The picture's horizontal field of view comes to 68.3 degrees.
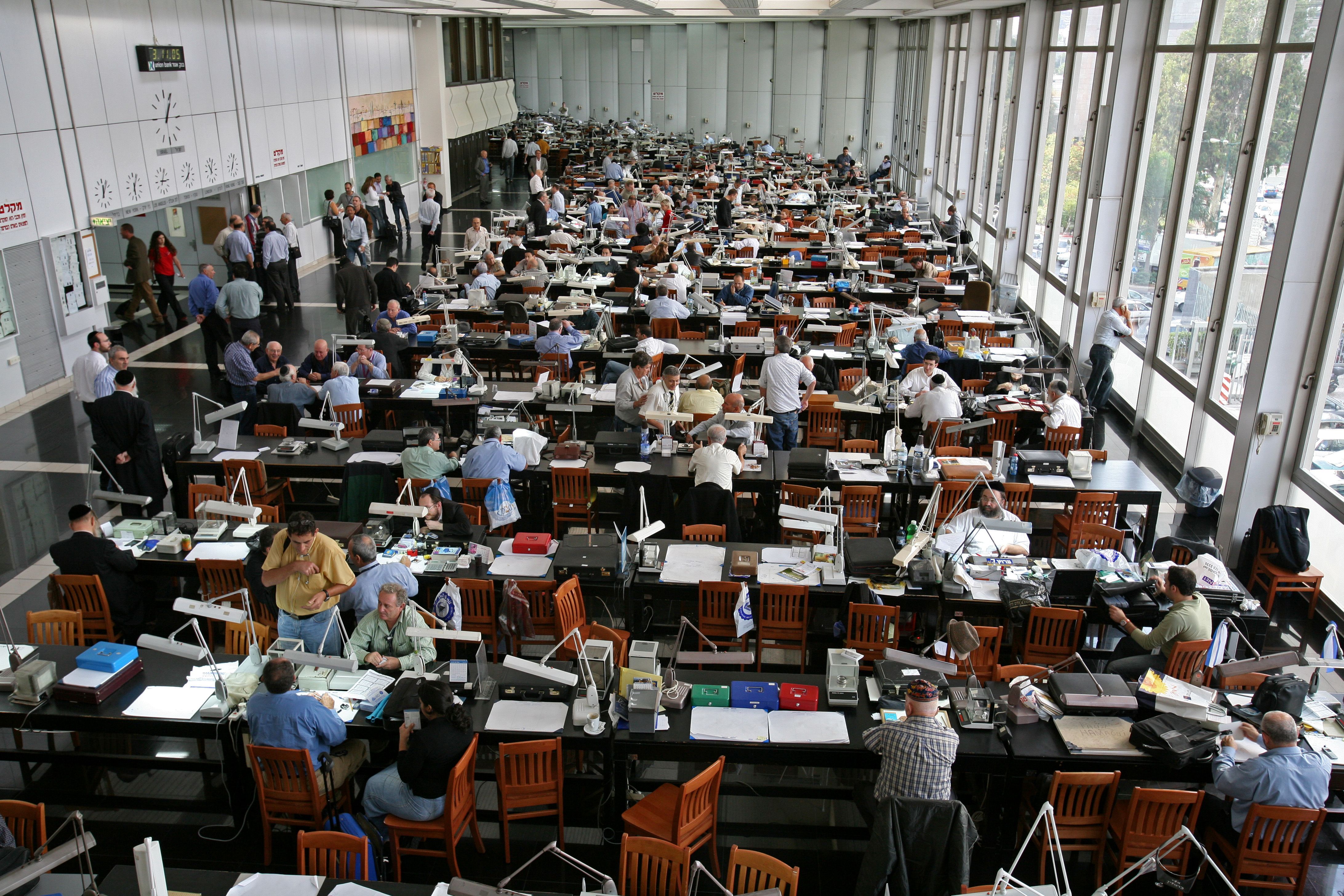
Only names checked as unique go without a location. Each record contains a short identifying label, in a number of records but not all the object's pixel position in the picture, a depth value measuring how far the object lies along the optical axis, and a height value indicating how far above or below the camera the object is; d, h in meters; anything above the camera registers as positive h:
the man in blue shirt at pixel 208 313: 12.65 -2.08
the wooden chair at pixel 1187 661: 6.13 -3.06
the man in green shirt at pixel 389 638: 5.90 -2.88
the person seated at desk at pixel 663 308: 13.02 -2.04
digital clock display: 14.02 +1.19
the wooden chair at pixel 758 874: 4.18 -2.98
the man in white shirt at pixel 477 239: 16.42 -1.51
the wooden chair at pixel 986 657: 6.10 -3.08
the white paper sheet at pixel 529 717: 5.37 -3.02
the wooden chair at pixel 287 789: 5.11 -3.21
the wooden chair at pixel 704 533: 7.63 -2.85
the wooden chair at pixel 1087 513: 8.16 -2.92
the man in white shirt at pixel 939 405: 9.68 -2.41
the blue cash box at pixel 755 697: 5.60 -2.98
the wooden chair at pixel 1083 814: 5.00 -3.25
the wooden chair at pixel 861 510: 8.38 -2.95
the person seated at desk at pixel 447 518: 7.33 -2.67
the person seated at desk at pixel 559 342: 11.58 -2.20
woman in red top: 15.34 -1.80
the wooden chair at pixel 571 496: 8.62 -2.94
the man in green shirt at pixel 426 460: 8.20 -2.50
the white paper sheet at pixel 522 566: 7.02 -2.89
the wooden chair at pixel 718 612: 6.82 -3.12
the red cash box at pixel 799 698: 5.58 -2.97
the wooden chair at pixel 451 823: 4.99 -3.34
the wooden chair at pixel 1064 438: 9.48 -2.66
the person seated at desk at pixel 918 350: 11.26 -2.20
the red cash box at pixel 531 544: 7.27 -2.80
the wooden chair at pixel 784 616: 6.79 -3.11
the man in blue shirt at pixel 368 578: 6.56 -2.77
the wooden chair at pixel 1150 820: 4.75 -3.18
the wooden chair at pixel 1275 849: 4.79 -3.27
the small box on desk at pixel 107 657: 5.75 -2.88
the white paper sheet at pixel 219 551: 7.24 -2.88
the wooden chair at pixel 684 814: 4.82 -3.30
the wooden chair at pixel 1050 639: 6.59 -3.14
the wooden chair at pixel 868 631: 6.49 -3.05
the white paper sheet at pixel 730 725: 5.33 -3.03
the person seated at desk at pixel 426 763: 5.01 -3.00
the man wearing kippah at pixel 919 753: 4.77 -2.81
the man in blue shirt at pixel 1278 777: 4.84 -2.95
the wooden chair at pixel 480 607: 6.80 -3.05
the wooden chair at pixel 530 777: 5.13 -3.18
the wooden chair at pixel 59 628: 6.43 -3.04
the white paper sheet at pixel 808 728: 5.30 -3.03
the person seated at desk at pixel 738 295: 13.88 -2.01
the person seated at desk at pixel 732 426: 8.84 -2.48
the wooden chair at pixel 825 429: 10.34 -2.83
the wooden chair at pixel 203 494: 8.09 -2.75
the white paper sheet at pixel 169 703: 5.50 -3.03
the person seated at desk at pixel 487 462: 8.26 -2.54
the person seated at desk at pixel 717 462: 8.07 -2.48
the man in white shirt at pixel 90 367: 10.04 -2.17
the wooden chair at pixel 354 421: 9.91 -2.67
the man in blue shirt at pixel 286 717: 5.18 -2.88
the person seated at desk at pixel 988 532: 7.43 -2.79
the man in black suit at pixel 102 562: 6.87 -2.81
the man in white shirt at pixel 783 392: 9.74 -2.32
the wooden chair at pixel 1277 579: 7.77 -3.26
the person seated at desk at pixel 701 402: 9.69 -2.39
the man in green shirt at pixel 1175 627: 6.17 -2.86
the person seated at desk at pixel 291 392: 9.88 -2.37
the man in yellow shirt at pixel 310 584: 6.31 -2.71
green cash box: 5.62 -2.99
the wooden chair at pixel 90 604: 6.85 -3.08
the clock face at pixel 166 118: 14.49 +0.37
